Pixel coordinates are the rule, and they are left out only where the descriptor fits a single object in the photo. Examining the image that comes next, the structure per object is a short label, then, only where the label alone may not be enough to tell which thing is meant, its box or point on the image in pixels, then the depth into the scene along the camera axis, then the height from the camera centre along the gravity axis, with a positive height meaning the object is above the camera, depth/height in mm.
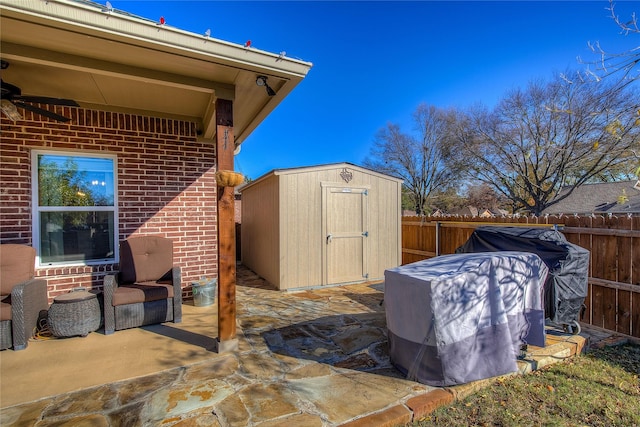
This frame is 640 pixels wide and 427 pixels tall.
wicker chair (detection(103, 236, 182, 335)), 3494 -916
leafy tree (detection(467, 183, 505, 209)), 22358 +1172
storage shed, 5781 -246
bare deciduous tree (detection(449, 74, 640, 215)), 13195 +3805
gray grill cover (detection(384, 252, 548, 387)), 2371 -885
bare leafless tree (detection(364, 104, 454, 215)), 22094 +4581
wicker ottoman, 3271 -1114
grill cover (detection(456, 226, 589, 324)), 3170 -666
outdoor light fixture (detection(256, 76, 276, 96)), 2930 +1322
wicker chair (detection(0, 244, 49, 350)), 2988 -871
